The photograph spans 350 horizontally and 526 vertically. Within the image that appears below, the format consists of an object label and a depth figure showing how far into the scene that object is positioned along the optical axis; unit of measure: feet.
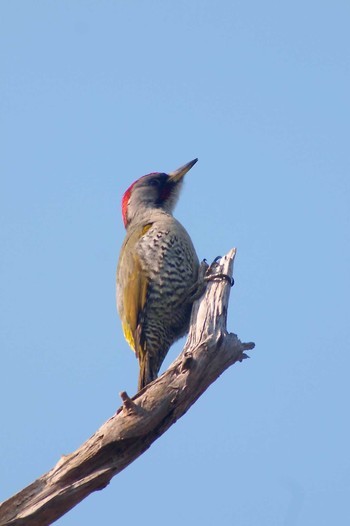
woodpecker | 48.14
